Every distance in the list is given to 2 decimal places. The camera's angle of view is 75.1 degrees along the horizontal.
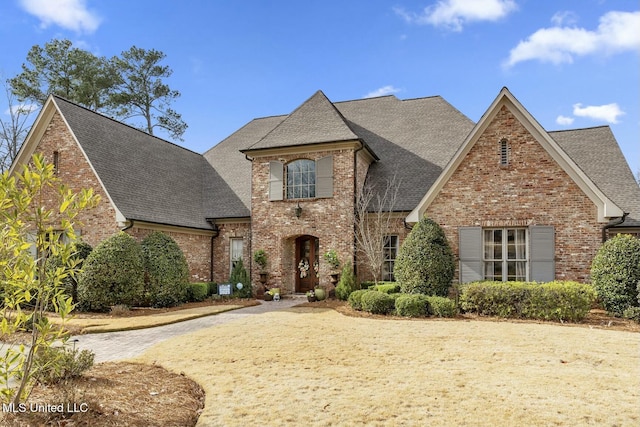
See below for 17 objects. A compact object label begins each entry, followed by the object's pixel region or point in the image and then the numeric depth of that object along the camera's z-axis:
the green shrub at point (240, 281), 16.80
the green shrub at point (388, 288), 13.53
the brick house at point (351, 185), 12.98
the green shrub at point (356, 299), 12.88
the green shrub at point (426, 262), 12.72
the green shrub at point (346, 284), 15.18
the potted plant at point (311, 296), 15.59
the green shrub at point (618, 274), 11.09
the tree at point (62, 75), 29.88
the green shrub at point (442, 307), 11.42
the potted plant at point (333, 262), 16.00
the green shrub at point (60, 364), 5.10
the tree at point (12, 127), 28.75
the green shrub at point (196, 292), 16.02
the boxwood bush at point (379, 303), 12.13
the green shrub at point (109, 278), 13.04
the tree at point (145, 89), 32.53
